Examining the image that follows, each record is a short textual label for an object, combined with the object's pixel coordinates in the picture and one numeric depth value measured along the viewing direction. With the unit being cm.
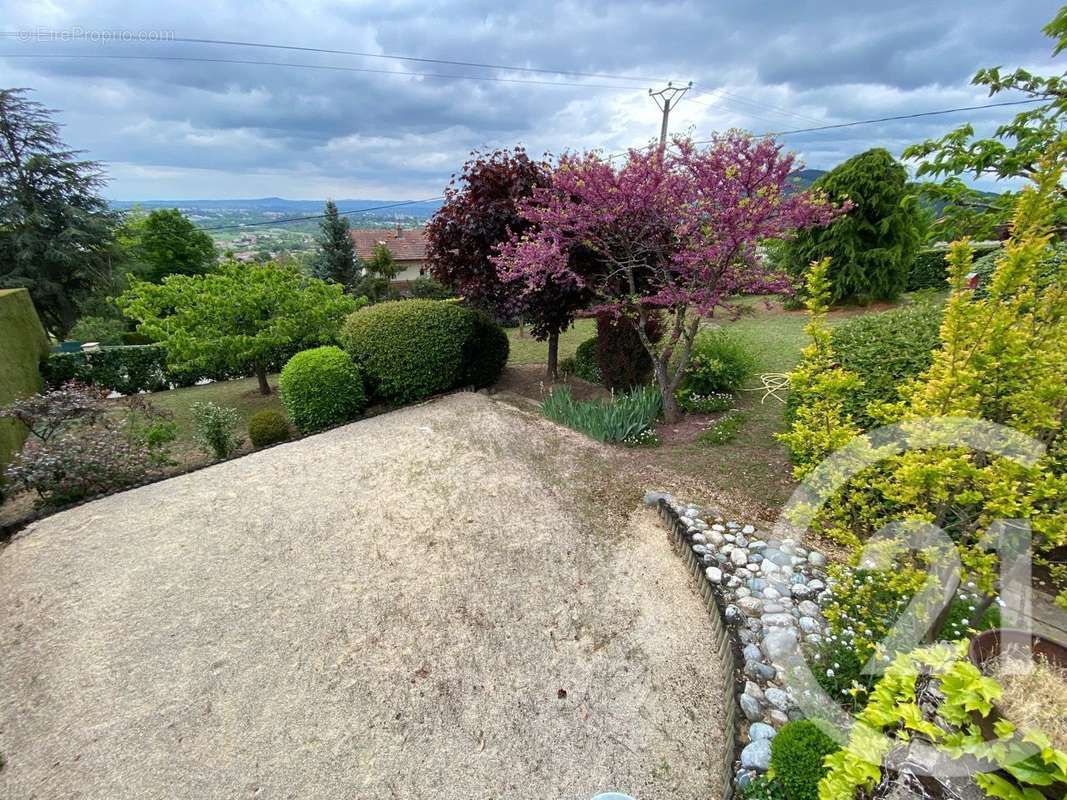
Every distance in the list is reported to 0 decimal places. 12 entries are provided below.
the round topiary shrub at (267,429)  577
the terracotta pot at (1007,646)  179
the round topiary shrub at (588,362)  764
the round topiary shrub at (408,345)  644
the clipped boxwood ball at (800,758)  183
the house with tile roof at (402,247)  2945
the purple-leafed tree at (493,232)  629
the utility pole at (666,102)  1177
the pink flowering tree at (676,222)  411
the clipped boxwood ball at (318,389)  601
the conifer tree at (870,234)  1038
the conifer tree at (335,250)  2300
